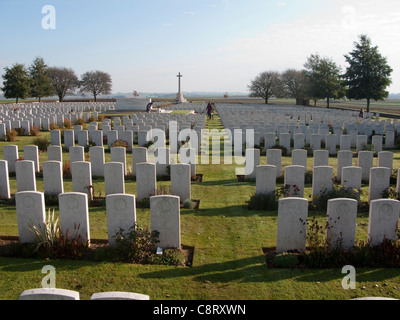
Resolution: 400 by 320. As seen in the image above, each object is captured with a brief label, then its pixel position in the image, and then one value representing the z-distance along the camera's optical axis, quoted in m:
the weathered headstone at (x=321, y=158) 10.19
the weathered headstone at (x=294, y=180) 8.56
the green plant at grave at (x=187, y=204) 8.58
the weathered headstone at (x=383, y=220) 5.98
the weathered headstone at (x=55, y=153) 11.59
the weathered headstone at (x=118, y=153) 10.84
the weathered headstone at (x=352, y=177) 8.59
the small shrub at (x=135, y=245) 5.94
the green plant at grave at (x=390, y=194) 8.46
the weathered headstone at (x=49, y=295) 3.40
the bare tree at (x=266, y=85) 73.38
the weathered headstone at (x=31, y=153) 11.04
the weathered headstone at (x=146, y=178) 8.61
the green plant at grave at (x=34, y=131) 20.81
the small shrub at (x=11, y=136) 18.47
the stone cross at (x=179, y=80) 68.57
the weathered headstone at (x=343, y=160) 10.47
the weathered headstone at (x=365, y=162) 10.62
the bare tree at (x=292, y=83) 69.34
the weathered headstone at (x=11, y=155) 11.35
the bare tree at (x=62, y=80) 71.88
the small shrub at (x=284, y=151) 15.16
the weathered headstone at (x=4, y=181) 8.80
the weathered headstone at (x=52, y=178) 8.72
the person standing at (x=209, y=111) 36.16
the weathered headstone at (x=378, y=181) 8.55
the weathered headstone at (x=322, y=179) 8.55
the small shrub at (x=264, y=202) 8.42
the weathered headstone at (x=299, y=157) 10.27
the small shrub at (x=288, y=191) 8.43
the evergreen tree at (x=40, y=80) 56.06
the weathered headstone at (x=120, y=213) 6.14
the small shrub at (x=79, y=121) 25.86
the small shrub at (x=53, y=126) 22.78
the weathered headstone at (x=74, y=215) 6.23
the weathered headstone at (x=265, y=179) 8.52
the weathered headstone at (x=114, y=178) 8.70
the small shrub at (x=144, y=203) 8.51
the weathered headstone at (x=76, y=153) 10.88
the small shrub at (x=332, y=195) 8.34
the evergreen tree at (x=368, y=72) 37.38
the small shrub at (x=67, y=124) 23.62
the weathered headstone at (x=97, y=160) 10.81
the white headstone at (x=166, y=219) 6.25
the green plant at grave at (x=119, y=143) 15.17
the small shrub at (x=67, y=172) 11.15
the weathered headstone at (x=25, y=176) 8.79
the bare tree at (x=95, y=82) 76.00
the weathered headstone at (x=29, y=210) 6.29
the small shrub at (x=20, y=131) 20.83
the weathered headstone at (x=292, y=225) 6.09
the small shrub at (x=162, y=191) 8.61
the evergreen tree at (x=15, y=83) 48.78
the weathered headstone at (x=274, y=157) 10.46
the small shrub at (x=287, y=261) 5.78
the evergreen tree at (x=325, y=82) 47.91
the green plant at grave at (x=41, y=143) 15.77
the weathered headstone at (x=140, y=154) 11.06
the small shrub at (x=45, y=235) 6.09
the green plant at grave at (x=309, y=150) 15.07
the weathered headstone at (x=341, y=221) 6.07
